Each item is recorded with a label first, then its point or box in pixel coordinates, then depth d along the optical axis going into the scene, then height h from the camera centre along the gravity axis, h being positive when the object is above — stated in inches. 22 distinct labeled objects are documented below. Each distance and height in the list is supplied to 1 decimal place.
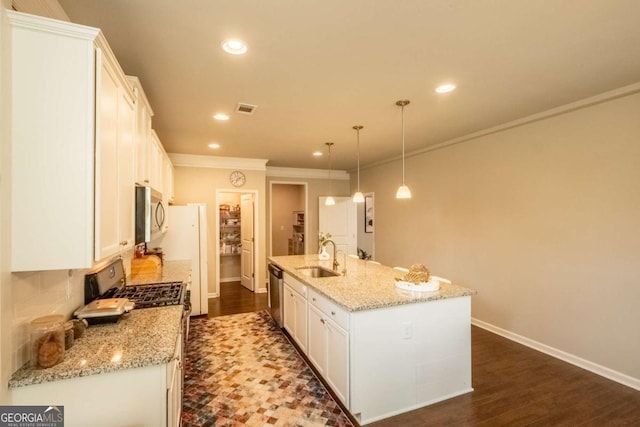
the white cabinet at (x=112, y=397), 48.5 -30.4
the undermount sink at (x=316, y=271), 133.0 -23.2
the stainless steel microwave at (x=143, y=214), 76.7 +2.2
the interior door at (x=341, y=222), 263.6 -0.9
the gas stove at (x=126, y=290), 78.7 -22.2
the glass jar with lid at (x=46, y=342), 49.7 -20.5
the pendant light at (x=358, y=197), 154.4 +12.6
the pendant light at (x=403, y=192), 115.3 +11.6
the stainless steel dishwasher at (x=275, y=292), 146.8 -37.0
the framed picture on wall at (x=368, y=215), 265.8 +5.4
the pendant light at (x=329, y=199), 175.2 +13.8
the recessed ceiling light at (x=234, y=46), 73.9 +44.9
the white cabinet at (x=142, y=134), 81.2 +27.1
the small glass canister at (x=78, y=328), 60.3 -21.9
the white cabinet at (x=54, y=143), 45.7 +12.8
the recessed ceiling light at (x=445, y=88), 98.3 +45.0
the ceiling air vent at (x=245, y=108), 114.6 +45.2
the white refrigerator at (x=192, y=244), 170.9 -12.8
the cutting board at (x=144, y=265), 130.4 -19.3
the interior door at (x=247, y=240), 231.5 -14.9
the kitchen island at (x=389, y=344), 83.4 -37.6
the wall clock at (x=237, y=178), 221.1 +32.6
